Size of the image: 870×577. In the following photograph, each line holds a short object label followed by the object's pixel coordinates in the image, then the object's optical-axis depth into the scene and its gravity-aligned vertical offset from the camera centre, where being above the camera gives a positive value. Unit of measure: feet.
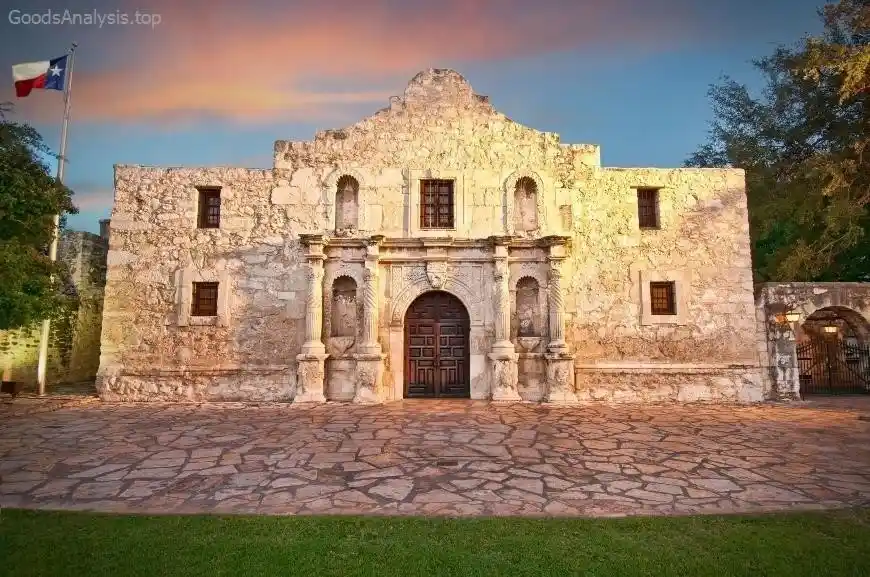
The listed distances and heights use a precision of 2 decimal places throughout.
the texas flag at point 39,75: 36.76 +20.49
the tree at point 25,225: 30.94 +7.04
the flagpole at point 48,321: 39.55 -0.03
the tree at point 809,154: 41.70 +19.80
